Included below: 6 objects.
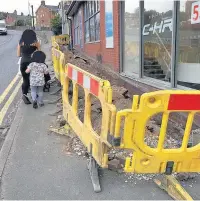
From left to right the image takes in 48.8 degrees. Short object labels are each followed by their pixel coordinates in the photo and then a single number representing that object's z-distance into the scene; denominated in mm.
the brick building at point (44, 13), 69575
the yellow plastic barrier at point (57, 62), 5852
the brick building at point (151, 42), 3756
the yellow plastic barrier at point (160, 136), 1999
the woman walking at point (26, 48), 5156
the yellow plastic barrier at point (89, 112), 2096
